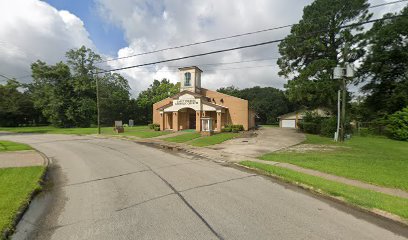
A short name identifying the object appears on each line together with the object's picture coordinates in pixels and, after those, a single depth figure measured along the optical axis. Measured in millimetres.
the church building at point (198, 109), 31656
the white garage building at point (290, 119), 52781
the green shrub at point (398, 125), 25719
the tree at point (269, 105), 77875
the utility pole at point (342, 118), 21105
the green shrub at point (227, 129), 30789
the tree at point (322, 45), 29531
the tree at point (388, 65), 29875
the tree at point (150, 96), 64756
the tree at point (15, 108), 39938
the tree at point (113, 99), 56938
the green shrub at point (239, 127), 30672
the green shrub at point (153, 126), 34759
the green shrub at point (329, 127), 26516
